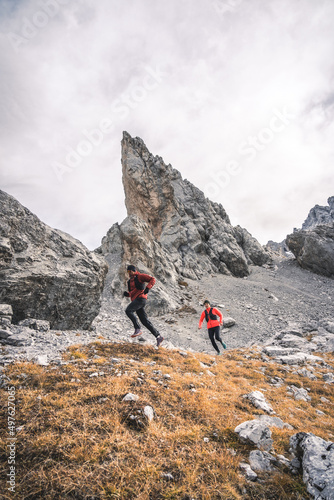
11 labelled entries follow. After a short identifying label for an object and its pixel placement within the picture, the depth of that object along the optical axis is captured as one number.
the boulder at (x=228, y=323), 25.92
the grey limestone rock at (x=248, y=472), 3.45
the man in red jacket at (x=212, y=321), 13.54
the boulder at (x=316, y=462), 3.17
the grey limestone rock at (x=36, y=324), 10.35
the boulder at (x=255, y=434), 4.31
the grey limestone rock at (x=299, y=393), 8.31
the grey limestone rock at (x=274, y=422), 5.64
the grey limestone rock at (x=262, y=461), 3.74
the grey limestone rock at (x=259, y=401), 6.45
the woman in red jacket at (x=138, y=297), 10.30
